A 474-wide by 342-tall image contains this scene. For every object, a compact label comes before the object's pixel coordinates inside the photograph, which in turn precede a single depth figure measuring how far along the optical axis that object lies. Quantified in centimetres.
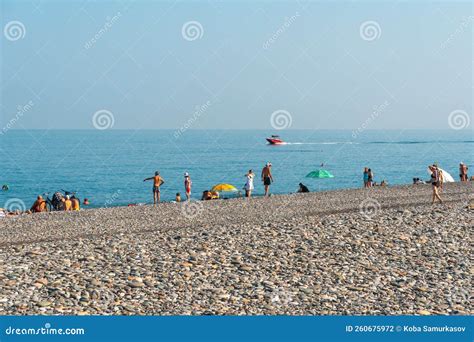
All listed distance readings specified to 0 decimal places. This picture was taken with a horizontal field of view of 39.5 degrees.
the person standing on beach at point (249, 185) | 3559
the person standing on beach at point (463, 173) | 4519
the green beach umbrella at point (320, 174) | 5367
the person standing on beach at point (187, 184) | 3566
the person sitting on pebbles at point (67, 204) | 3428
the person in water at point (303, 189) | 4234
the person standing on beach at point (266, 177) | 3509
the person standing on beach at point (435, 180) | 2617
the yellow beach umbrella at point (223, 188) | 4922
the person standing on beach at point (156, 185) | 3467
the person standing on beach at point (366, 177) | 4309
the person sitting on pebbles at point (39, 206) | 3581
